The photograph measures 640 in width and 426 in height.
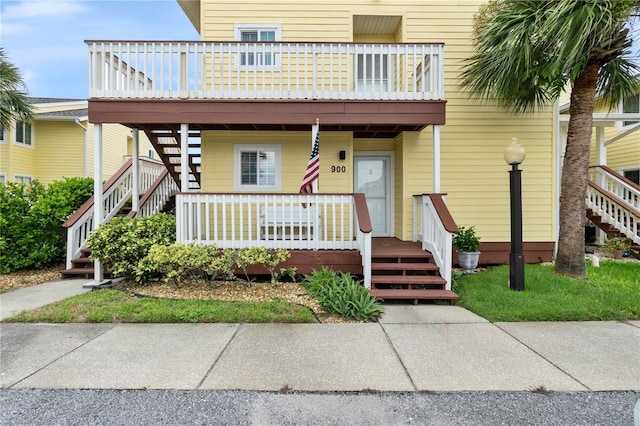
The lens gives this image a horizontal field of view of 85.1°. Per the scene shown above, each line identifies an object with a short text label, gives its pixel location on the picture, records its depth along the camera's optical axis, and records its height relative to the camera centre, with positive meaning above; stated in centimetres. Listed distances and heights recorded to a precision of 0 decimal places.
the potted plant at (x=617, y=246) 826 -81
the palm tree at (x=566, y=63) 542 +271
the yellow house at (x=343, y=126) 648 +184
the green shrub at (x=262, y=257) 582 -73
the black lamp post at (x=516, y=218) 580 -9
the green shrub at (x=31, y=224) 736 -19
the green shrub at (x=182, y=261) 573 -78
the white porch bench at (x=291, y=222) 636 -16
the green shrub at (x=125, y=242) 608 -48
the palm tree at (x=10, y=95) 949 +339
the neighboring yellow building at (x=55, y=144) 1448 +301
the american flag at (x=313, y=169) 635 +82
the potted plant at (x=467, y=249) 734 -76
